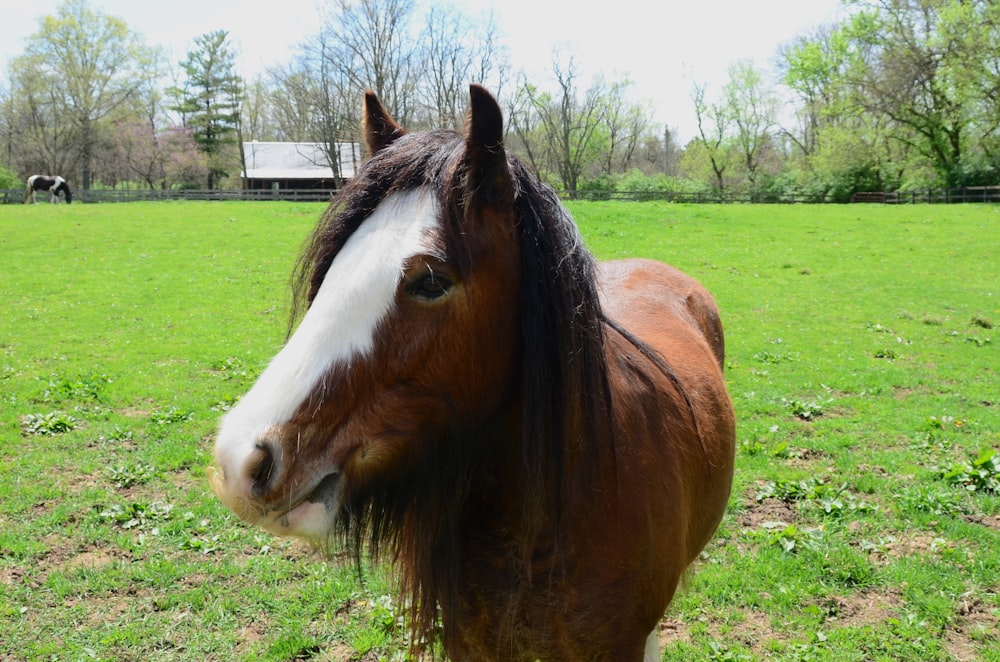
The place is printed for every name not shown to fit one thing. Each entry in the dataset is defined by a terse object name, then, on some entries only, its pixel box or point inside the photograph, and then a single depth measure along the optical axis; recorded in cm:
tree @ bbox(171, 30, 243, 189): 5422
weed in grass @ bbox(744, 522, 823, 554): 471
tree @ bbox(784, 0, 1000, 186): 3622
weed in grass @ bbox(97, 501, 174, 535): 509
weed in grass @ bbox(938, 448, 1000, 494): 554
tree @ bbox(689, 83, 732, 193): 6397
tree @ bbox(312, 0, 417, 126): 3312
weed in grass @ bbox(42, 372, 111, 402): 810
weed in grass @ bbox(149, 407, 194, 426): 734
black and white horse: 3722
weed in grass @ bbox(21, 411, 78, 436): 693
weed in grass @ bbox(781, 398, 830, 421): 781
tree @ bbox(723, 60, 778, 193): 6225
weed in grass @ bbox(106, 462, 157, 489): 579
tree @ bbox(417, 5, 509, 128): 3172
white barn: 6144
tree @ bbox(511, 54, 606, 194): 5750
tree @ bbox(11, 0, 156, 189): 4866
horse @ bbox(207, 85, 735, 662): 153
